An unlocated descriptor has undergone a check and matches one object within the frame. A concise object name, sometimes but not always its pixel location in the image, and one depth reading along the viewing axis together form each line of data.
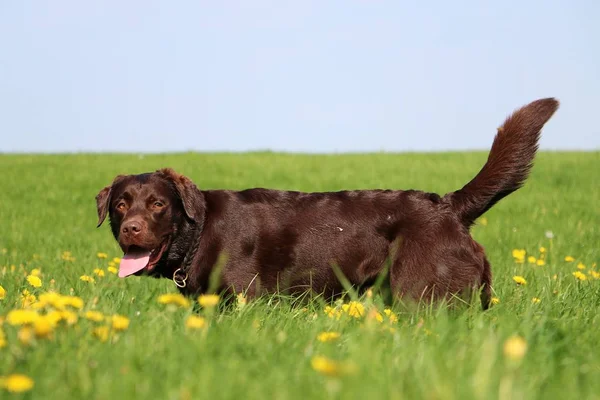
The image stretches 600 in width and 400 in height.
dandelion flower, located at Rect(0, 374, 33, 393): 3.86
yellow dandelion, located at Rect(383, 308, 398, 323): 7.24
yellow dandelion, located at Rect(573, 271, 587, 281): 10.75
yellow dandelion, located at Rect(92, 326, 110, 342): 5.26
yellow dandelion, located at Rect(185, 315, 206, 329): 5.04
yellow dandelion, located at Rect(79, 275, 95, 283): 9.55
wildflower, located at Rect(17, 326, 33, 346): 4.76
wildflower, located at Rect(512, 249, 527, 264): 13.41
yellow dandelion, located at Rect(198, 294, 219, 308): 5.23
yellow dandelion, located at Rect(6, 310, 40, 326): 5.06
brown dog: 8.73
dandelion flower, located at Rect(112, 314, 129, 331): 5.27
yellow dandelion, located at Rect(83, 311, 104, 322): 5.40
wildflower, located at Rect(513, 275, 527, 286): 9.95
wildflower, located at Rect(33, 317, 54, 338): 4.64
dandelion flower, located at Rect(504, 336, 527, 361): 3.78
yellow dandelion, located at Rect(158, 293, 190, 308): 5.41
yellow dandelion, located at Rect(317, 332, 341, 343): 5.40
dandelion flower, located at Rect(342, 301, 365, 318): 7.01
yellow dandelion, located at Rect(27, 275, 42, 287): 8.20
